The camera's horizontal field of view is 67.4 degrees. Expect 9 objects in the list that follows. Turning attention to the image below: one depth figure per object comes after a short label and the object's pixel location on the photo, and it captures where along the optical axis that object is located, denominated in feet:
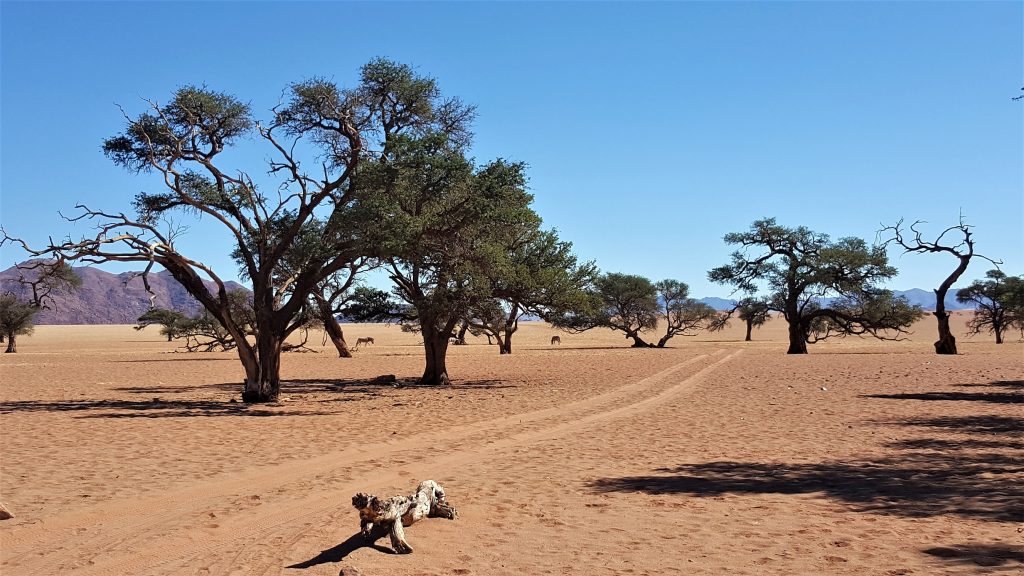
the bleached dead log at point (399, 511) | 22.48
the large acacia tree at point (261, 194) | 65.46
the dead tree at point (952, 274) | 135.74
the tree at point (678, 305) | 239.09
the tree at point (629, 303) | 222.69
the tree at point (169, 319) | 203.02
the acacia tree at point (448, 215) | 64.75
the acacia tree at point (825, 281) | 162.91
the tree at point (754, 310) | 180.86
